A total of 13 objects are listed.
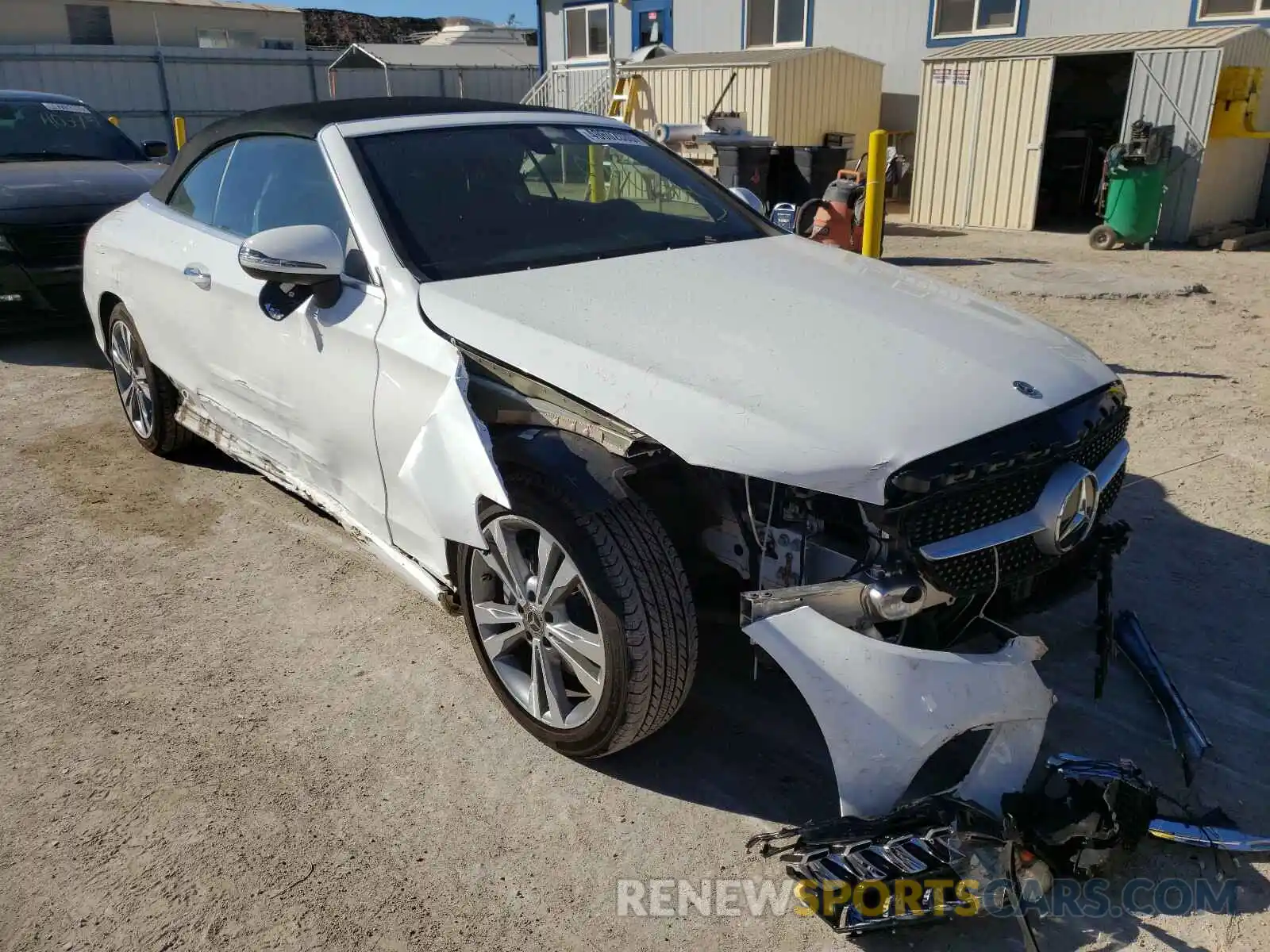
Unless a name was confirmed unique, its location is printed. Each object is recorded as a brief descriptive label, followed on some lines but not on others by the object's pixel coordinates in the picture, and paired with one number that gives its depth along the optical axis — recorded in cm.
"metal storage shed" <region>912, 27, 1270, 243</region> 1195
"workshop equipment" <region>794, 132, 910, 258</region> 866
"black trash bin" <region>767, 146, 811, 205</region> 1148
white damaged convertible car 229
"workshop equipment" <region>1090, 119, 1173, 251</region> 1155
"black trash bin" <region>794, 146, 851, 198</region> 1125
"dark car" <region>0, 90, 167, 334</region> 678
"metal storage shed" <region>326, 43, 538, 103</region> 2370
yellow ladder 1529
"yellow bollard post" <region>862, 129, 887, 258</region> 627
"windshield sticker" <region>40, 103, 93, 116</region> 835
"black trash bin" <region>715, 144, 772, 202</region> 1084
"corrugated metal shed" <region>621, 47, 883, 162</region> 1531
